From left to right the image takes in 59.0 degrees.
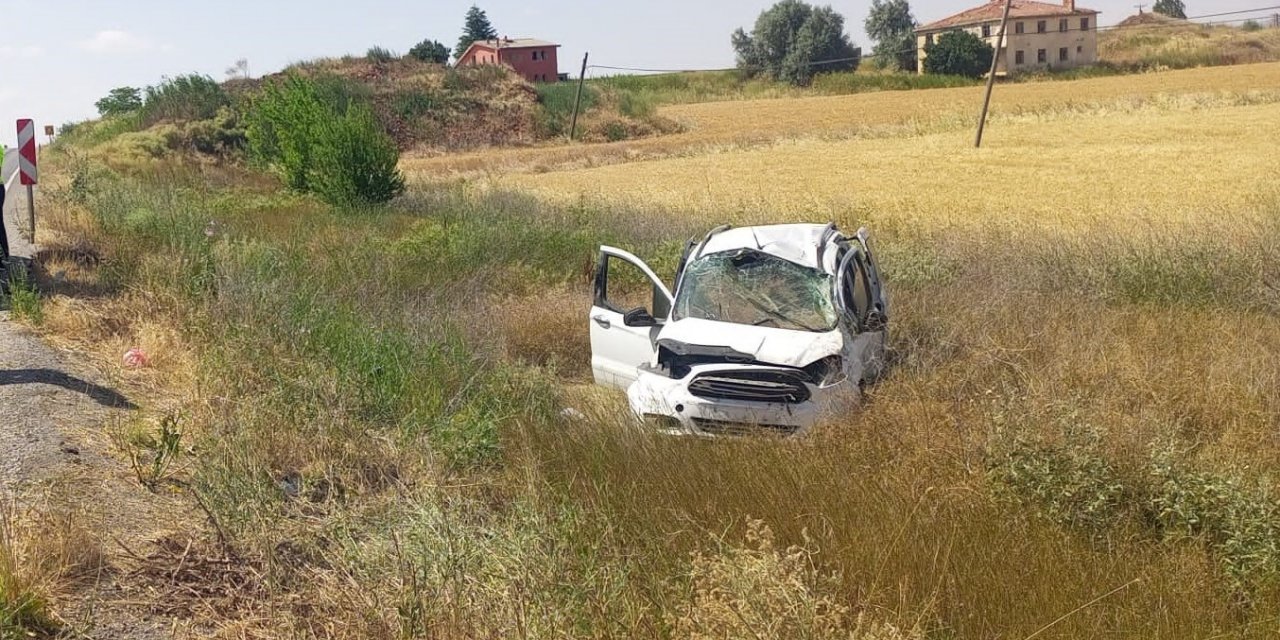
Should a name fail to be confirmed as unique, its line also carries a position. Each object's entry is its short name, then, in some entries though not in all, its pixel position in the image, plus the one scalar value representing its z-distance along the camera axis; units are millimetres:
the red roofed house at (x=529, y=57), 93875
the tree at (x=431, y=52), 84312
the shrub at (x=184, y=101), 50062
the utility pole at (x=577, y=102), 57750
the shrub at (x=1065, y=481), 5414
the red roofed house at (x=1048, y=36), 91812
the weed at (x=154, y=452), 6660
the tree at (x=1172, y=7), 167250
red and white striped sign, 14992
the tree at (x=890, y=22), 113550
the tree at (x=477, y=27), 125062
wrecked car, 7816
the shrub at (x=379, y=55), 64500
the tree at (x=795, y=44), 100750
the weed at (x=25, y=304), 10633
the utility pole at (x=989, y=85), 40900
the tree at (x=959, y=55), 87562
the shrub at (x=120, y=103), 58406
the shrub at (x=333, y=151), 22000
